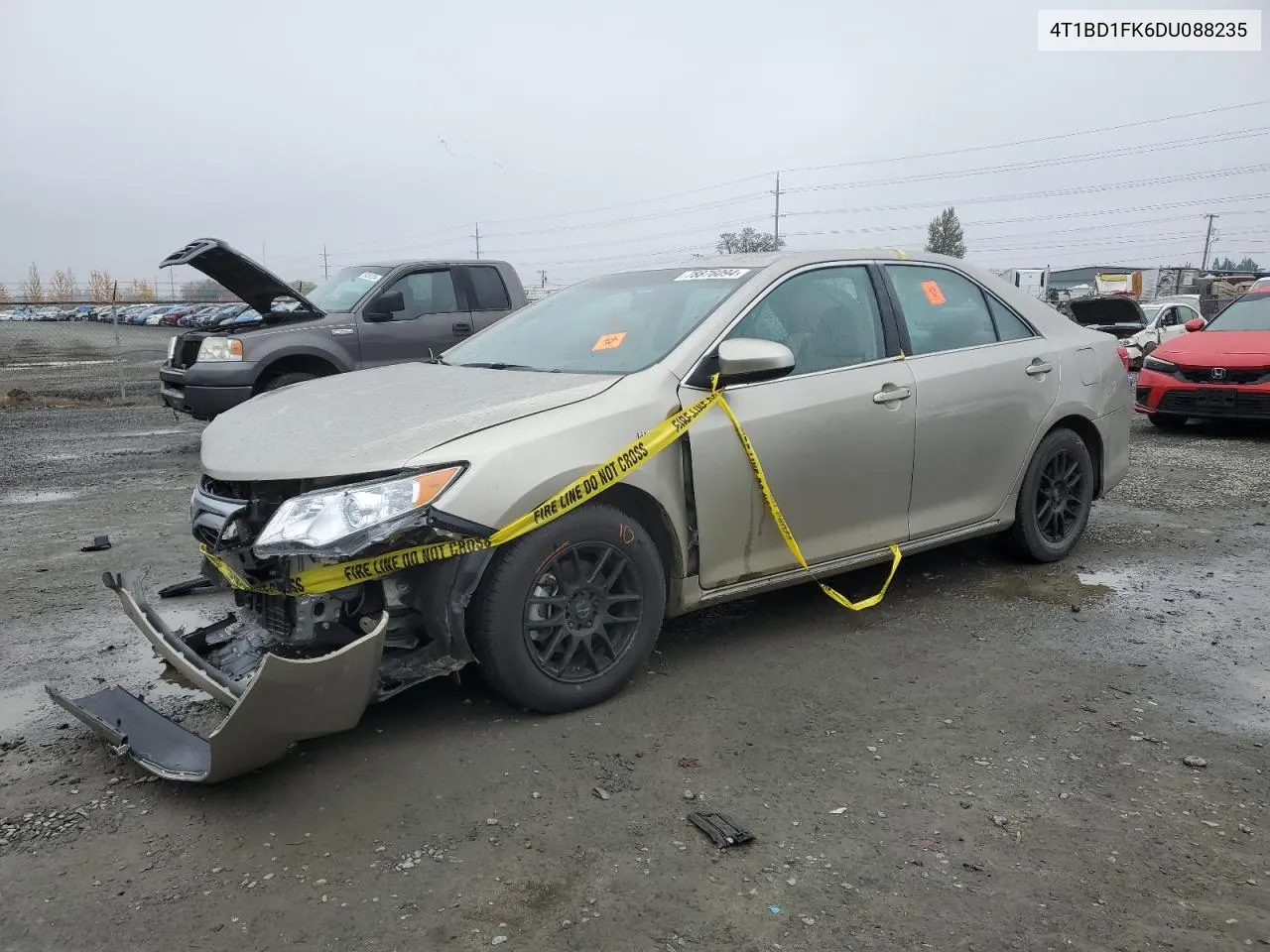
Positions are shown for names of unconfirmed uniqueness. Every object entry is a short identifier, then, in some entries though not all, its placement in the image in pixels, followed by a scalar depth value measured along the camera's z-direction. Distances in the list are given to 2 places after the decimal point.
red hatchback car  9.95
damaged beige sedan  3.10
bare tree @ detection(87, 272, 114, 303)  59.47
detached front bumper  2.76
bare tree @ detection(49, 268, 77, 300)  56.94
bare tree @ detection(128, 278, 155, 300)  58.38
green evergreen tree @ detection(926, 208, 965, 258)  104.69
